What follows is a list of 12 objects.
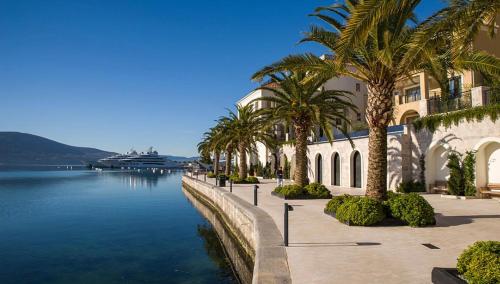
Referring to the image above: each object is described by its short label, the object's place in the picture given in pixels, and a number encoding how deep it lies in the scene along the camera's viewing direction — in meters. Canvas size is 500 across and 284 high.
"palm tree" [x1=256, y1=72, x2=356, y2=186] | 21.11
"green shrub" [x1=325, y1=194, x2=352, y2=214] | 13.99
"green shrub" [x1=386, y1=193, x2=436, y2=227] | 11.59
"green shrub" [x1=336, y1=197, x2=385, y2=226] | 11.73
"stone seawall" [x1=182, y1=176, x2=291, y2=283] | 6.95
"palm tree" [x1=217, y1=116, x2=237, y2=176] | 39.50
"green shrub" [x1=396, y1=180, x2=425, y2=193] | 23.53
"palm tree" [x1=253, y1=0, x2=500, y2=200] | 11.95
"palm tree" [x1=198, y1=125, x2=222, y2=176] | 44.96
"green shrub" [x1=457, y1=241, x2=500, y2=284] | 5.20
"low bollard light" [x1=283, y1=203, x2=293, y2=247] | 9.21
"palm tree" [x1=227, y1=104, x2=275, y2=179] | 37.91
